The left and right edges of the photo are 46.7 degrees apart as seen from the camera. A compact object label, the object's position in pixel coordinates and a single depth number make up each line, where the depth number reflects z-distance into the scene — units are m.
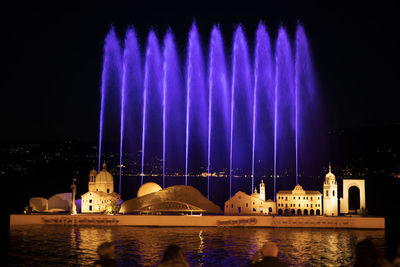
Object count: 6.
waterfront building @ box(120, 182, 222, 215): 78.00
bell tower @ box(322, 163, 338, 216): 77.00
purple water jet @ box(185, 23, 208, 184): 76.88
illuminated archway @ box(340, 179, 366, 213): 78.88
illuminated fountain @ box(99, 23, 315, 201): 74.56
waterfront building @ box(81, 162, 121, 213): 82.81
